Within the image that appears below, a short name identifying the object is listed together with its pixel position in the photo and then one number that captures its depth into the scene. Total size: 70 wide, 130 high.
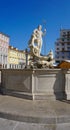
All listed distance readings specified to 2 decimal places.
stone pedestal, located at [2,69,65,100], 4.81
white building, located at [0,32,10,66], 40.70
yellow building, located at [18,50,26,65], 50.01
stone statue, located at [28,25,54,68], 5.60
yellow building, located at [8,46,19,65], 45.29
